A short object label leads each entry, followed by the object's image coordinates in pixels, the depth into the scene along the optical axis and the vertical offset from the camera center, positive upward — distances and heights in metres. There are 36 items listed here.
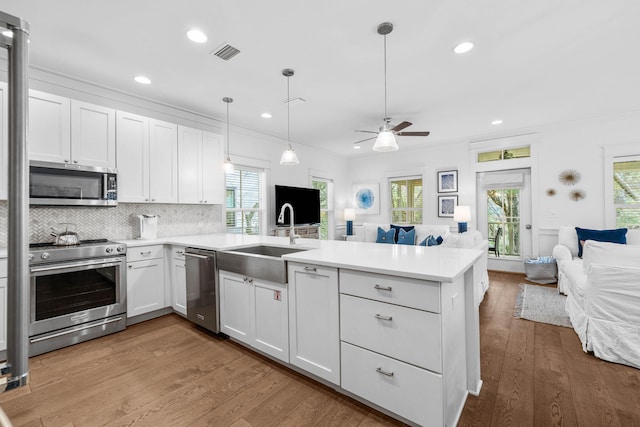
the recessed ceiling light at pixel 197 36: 2.39 +1.49
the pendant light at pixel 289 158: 3.29 +0.63
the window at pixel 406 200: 6.68 +0.31
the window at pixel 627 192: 4.50 +0.30
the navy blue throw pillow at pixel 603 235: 4.23 -0.35
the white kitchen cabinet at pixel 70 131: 2.69 +0.83
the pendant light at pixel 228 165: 3.80 +0.64
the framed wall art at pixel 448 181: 6.07 +0.66
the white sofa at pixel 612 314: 2.20 -0.80
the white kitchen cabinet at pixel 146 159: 3.26 +0.66
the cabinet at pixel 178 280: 3.20 -0.71
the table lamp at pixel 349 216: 7.01 -0.05
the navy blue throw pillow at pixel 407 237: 5.44 -0.45
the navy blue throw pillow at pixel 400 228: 5.75 -0.29
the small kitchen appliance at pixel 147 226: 3.53 -0.13
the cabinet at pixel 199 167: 3.79 +0.65
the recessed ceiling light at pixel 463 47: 2.57 +1.48
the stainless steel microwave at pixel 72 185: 2.65 +0.31
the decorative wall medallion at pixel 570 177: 4.88 +0.59
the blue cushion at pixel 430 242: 4.26 -0.42
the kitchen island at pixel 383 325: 1.54 -0.69
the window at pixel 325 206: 7.04 +0.20
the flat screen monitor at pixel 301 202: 5.50 +0.25
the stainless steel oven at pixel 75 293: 2.49 -0.71
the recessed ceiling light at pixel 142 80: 3.18 +1.49
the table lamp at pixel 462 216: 5.42 -0.06
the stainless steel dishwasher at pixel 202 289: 2.75 -0.72
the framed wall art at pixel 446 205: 6.07 +0.17
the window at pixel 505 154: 5.38 +1.11
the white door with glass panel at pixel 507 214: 5.40 -0.03
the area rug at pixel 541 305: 3.16 -1.13
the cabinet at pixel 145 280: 3.07 -0.69
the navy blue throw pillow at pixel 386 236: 5.66 -0.43
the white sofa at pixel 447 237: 3.67 -0.38
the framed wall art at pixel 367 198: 7.16 +0.38
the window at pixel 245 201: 4.86 +0.24
